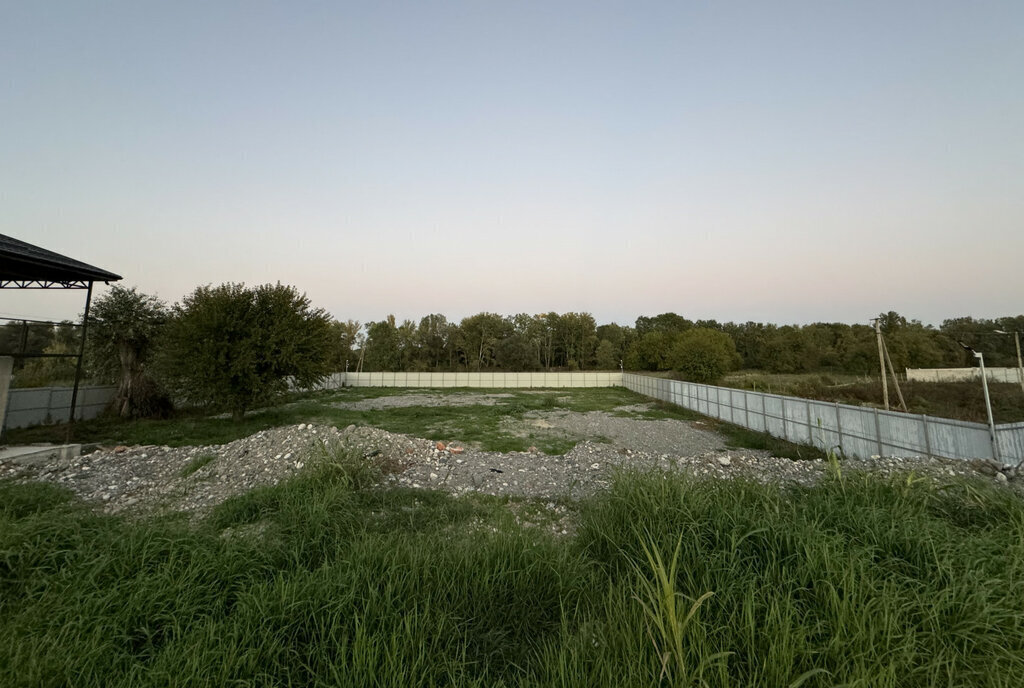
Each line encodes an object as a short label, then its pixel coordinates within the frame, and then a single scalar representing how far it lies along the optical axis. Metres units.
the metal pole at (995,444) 7.47
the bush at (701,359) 30.95
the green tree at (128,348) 15.95
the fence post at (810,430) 12.00
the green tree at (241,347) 14.47
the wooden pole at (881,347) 16.37
